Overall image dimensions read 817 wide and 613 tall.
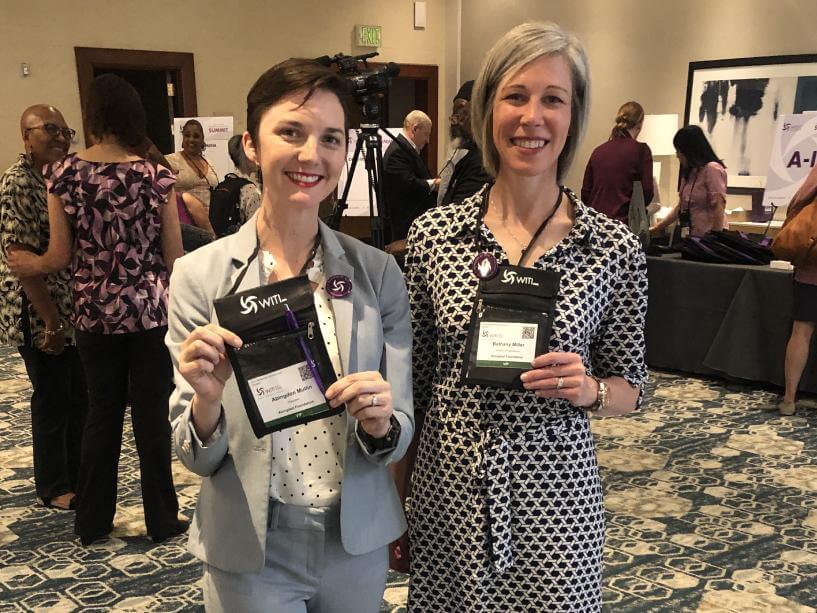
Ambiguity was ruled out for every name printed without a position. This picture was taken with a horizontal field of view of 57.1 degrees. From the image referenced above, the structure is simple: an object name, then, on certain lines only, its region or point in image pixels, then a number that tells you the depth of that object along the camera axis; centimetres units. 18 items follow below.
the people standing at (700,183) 512
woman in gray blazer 111
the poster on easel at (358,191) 627
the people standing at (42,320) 274
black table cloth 438
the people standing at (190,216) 289
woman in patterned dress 127
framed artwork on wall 616
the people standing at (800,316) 387
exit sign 880
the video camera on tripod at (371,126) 353
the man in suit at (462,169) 268
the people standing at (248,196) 416
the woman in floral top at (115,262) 249
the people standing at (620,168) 567
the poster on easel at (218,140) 702
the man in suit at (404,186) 476
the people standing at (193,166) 479
